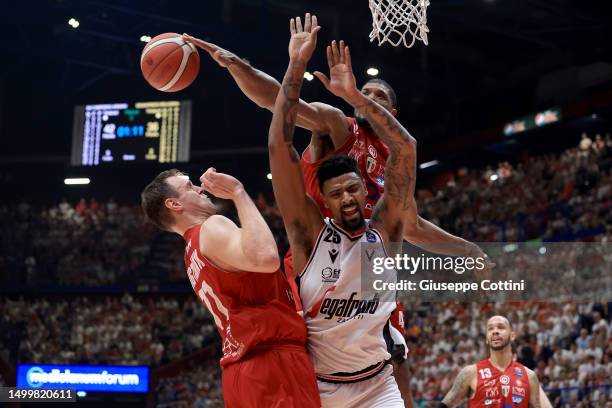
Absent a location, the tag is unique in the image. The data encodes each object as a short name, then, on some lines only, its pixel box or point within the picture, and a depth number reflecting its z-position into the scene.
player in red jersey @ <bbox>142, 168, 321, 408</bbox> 3.47
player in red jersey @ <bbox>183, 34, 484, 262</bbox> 4.60
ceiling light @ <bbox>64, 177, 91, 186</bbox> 21.61
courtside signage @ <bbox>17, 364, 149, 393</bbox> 17.62
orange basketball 5.16
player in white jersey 3.68
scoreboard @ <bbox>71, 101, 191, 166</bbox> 15.72
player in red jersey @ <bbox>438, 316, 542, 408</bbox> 7.69
